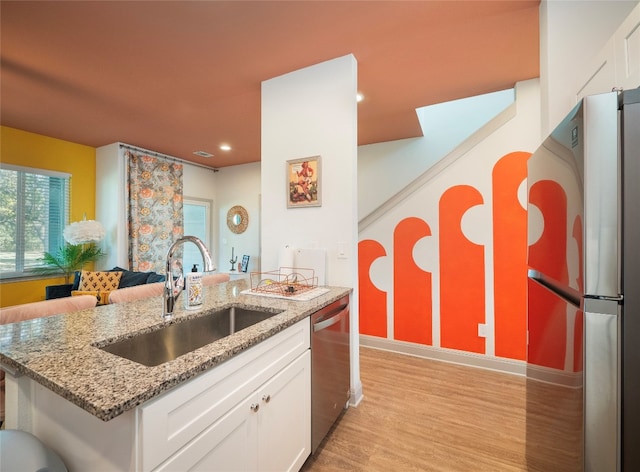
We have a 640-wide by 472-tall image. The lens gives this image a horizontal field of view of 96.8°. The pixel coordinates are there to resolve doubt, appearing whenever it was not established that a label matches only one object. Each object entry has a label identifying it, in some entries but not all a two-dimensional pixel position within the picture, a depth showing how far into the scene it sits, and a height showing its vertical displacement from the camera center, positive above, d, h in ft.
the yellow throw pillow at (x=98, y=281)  11.80 -1.93
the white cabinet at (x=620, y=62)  3.04 +2.12
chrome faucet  4.30 -0.79
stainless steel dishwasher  5.24 -2.68
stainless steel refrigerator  2.53 -0.46
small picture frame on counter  17.26 -1.73
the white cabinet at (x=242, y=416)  2.59 -2.06
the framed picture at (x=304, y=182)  7.35 +1.40
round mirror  18.01 +1.07
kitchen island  2.39 -1.47
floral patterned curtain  14.29 +1.48
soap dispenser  4.88 -0.94
